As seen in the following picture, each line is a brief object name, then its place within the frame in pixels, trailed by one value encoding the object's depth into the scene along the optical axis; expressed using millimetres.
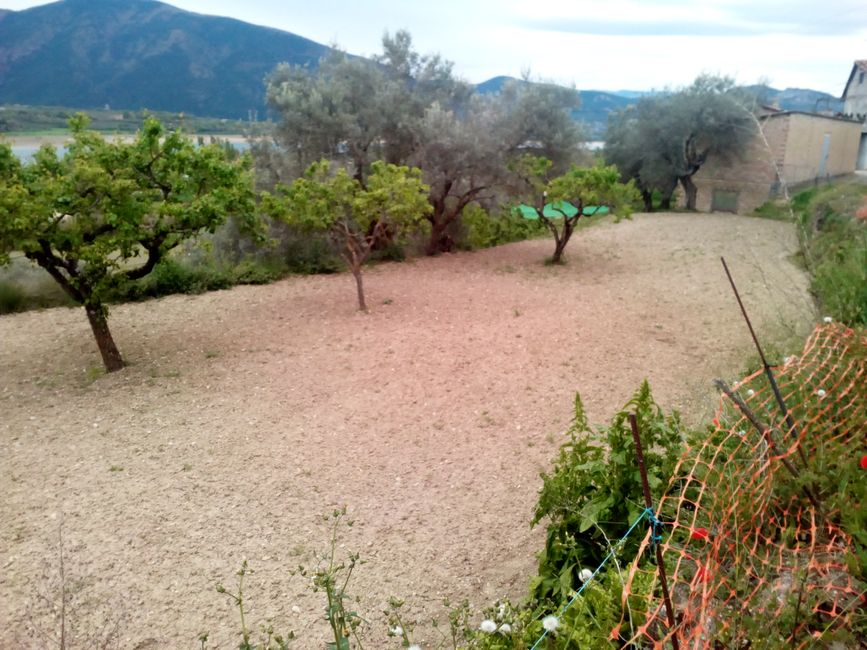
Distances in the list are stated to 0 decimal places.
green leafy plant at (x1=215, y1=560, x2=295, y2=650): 3064
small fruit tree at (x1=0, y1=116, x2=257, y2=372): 5750
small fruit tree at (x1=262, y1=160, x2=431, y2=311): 8445
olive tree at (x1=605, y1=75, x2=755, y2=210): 17984
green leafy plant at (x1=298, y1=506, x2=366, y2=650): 1855
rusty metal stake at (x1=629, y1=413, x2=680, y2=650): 1600
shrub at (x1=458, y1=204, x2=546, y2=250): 13430
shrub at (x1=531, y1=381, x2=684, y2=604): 2930
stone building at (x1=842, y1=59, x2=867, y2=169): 24766
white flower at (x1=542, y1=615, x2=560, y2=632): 1667
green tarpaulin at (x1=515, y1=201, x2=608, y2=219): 11409
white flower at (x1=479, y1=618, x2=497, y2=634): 1708
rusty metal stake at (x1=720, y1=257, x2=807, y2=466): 2555
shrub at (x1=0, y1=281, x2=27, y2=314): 9500
